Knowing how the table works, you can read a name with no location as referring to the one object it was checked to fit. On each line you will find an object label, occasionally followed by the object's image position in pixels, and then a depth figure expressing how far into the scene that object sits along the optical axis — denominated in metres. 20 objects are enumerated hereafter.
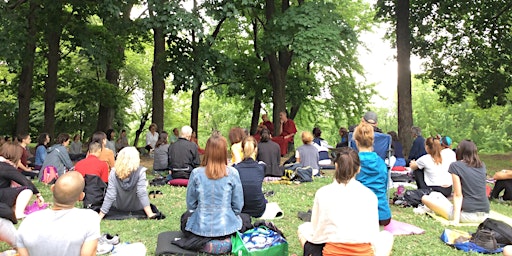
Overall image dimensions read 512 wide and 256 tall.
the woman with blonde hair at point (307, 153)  11.29
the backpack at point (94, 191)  7.32
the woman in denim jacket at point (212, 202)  5.18
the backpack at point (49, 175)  10.20
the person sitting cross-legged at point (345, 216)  4.06
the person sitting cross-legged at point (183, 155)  10.09
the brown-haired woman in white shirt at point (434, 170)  8.14
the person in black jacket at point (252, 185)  6.51
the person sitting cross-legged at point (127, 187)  6.75
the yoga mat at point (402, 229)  6.19
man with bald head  3.19
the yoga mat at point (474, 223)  6.70
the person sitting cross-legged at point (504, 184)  8.76
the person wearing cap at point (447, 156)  8.44
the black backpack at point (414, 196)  7.98
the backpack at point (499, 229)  5.45
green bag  4.83
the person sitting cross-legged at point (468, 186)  6.55
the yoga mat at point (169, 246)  5.12
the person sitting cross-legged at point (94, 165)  7.70
